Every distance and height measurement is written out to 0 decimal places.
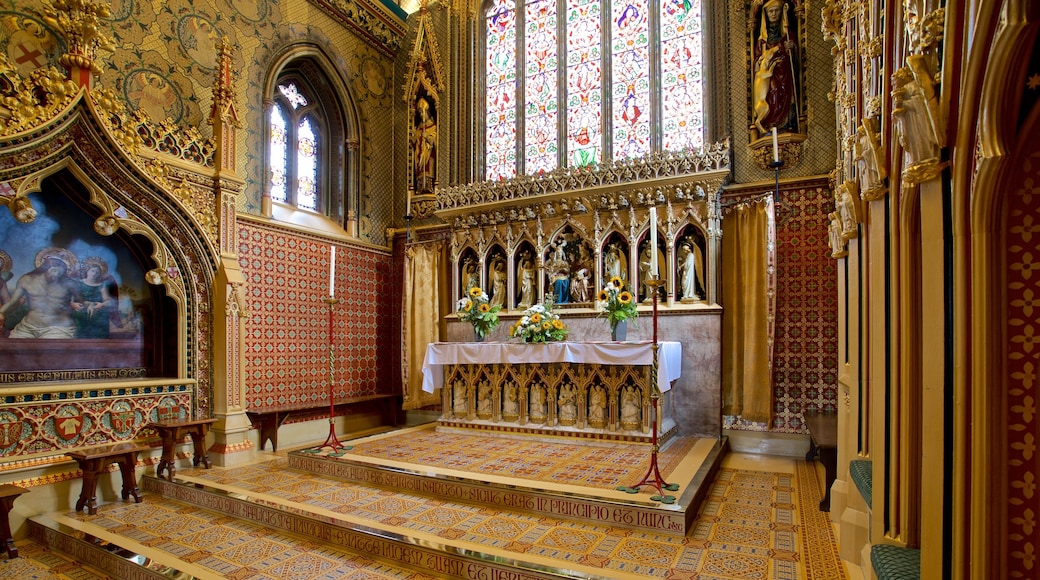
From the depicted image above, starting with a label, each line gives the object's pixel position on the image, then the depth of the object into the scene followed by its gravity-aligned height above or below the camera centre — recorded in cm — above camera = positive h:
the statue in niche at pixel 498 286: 954 +11
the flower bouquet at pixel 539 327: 757 -47
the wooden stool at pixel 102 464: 540 -173
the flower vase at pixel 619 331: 756 -53
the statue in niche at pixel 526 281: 930 +20
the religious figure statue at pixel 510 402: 778 -154
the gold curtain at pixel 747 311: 753 -27
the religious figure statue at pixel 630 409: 695 -146
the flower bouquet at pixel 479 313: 830 -31
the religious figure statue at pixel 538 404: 758 -153
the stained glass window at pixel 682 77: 865 +341
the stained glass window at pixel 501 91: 1031 +379
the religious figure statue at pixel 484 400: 797 -155
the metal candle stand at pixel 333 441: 641 -182
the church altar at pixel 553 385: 689 -126
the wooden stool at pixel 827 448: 488 -143
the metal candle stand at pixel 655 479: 459 -161
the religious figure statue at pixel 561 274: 898 +30
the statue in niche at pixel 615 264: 866 +45
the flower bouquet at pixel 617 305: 736 -17
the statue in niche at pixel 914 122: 218 +68
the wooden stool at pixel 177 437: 628 -170
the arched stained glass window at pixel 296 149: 929 +248
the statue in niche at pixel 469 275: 986 +32
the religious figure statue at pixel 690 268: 799 +36
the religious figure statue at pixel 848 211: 407 +62
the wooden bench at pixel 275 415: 785 -186
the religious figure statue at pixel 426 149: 1067 +278
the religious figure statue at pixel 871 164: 307 +74
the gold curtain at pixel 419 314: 1009 -39
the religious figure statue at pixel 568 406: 736 -152
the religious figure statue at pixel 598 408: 715 -149
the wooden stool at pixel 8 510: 462 -183
